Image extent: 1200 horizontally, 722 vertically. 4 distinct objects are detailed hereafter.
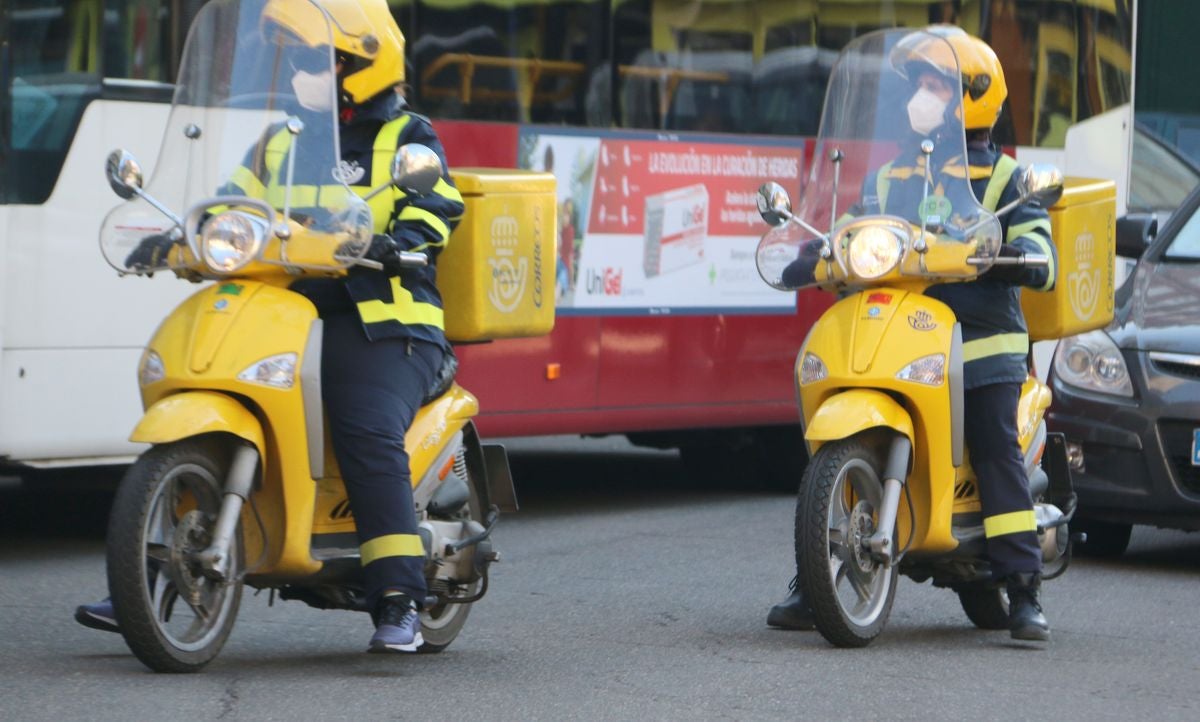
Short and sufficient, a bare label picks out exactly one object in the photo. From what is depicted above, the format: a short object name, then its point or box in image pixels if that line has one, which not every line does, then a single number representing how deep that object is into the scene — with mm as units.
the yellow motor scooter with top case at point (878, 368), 13281
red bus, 17187
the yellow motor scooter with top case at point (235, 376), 11578
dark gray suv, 17906
